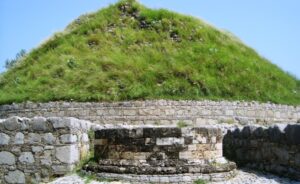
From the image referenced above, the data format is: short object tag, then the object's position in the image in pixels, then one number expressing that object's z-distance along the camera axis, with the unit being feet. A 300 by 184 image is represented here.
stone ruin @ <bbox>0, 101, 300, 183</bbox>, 25.48
